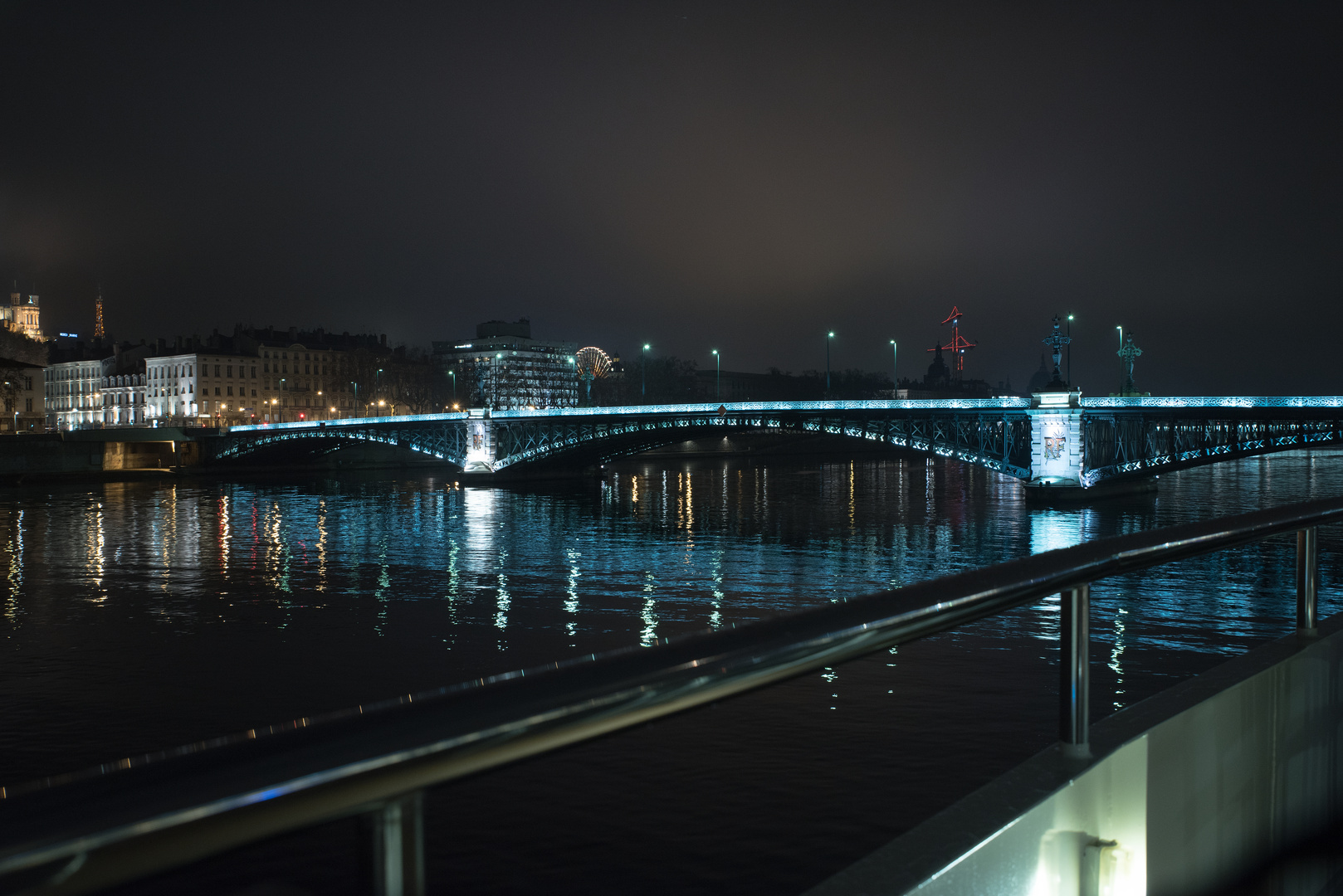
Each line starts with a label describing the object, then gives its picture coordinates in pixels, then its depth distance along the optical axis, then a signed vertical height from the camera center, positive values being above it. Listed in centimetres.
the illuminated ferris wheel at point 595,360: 15912 +831
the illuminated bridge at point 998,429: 4081 -78
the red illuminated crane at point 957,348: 18120 +1092
